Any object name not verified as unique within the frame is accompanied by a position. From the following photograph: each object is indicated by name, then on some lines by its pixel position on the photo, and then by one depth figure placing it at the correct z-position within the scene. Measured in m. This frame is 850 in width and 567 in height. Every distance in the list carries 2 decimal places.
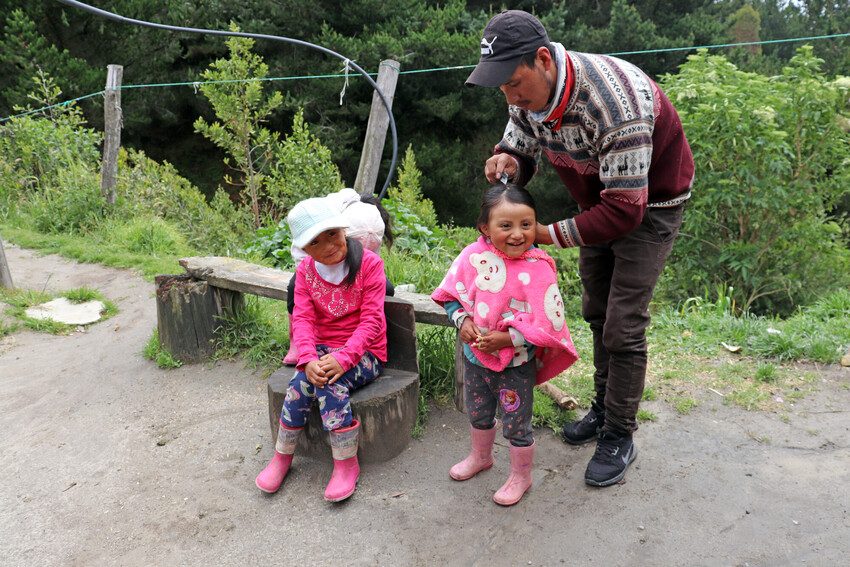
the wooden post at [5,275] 5.47
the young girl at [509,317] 2.44
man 2.20
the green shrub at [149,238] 6.77
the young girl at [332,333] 2.77
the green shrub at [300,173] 7.23
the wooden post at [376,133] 5.41
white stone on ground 5.11
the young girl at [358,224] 3.24
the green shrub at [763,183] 5.19
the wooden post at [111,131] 7.61
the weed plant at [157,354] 4.11
